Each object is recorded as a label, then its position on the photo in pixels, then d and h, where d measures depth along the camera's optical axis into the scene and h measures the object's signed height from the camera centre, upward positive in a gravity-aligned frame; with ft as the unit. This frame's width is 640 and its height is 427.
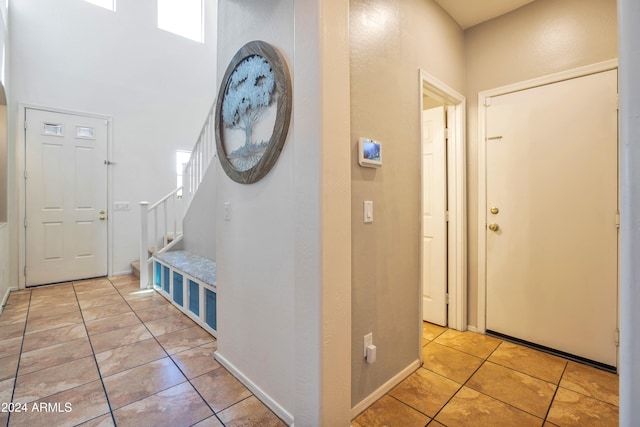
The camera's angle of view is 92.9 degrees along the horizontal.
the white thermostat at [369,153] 5.23 +1.02
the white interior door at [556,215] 6.69 -0.14
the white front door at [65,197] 12.56 +0.63
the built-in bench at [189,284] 8.46 -2.37
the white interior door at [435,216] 8.83 -0.18
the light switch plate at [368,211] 5.41 -0.01
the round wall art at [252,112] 5.08 +1.87
